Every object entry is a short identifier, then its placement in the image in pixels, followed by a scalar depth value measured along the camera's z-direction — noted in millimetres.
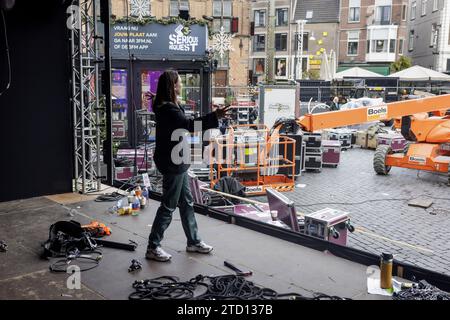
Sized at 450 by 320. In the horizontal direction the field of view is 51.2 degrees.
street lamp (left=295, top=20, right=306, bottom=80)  32781
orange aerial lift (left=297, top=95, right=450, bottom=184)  10289
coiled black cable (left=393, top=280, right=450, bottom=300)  4160
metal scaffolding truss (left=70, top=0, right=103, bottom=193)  7941
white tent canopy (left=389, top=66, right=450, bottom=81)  28469
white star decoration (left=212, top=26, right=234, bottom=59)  23291
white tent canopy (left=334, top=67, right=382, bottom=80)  30870
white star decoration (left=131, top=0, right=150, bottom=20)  14747
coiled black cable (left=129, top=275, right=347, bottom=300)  4207
